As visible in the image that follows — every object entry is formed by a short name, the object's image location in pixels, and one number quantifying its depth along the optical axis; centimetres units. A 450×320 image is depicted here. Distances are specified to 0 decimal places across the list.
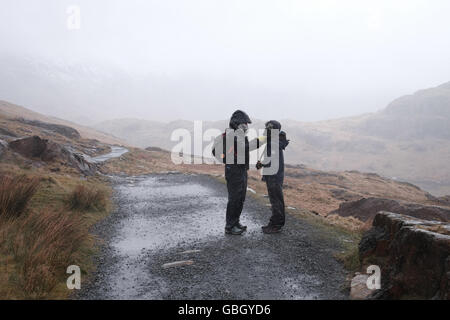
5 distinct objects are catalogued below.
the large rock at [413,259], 356
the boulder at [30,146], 1534
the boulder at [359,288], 426
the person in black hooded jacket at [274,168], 718
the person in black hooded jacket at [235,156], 699
